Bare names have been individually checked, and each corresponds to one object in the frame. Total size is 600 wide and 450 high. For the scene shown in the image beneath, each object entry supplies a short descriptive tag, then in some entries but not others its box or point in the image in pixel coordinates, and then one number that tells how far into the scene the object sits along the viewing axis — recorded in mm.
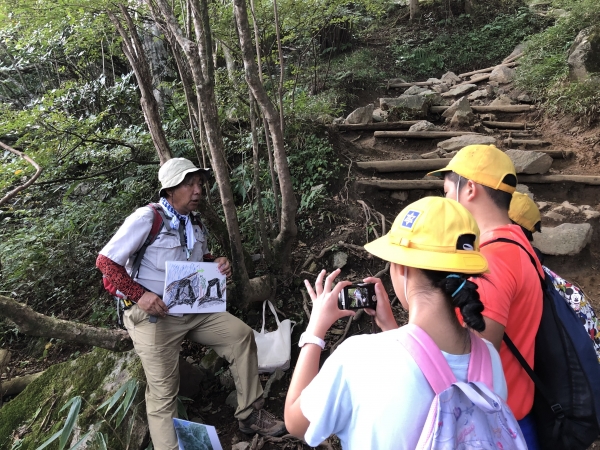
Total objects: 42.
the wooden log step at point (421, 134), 6891
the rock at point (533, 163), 5531
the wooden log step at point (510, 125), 7707
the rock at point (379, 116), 7797
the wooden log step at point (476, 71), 11773
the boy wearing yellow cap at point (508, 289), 1396
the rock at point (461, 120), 7590
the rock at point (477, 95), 9620
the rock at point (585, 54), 6840
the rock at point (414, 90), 10581
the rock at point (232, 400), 3380
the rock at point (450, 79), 11825
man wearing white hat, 2666
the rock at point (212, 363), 3658
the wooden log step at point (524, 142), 6695
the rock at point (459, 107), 7828
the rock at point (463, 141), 6250
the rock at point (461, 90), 10172
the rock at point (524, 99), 8470
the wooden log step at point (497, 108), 8125
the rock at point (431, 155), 6305
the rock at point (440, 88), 11094
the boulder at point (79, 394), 2961
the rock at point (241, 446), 2934
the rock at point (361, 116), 7484
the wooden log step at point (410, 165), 5863
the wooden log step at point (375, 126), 7281
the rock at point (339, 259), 4332
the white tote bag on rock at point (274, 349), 3377
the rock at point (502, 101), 8656
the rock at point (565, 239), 4227
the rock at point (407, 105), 7992
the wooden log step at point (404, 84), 11764
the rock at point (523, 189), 5355
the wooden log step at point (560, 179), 5281
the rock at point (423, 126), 7258
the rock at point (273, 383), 3328
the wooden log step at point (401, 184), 5402
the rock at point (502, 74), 10203
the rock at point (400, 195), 5500
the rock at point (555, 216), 4758
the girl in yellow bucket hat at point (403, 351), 982
